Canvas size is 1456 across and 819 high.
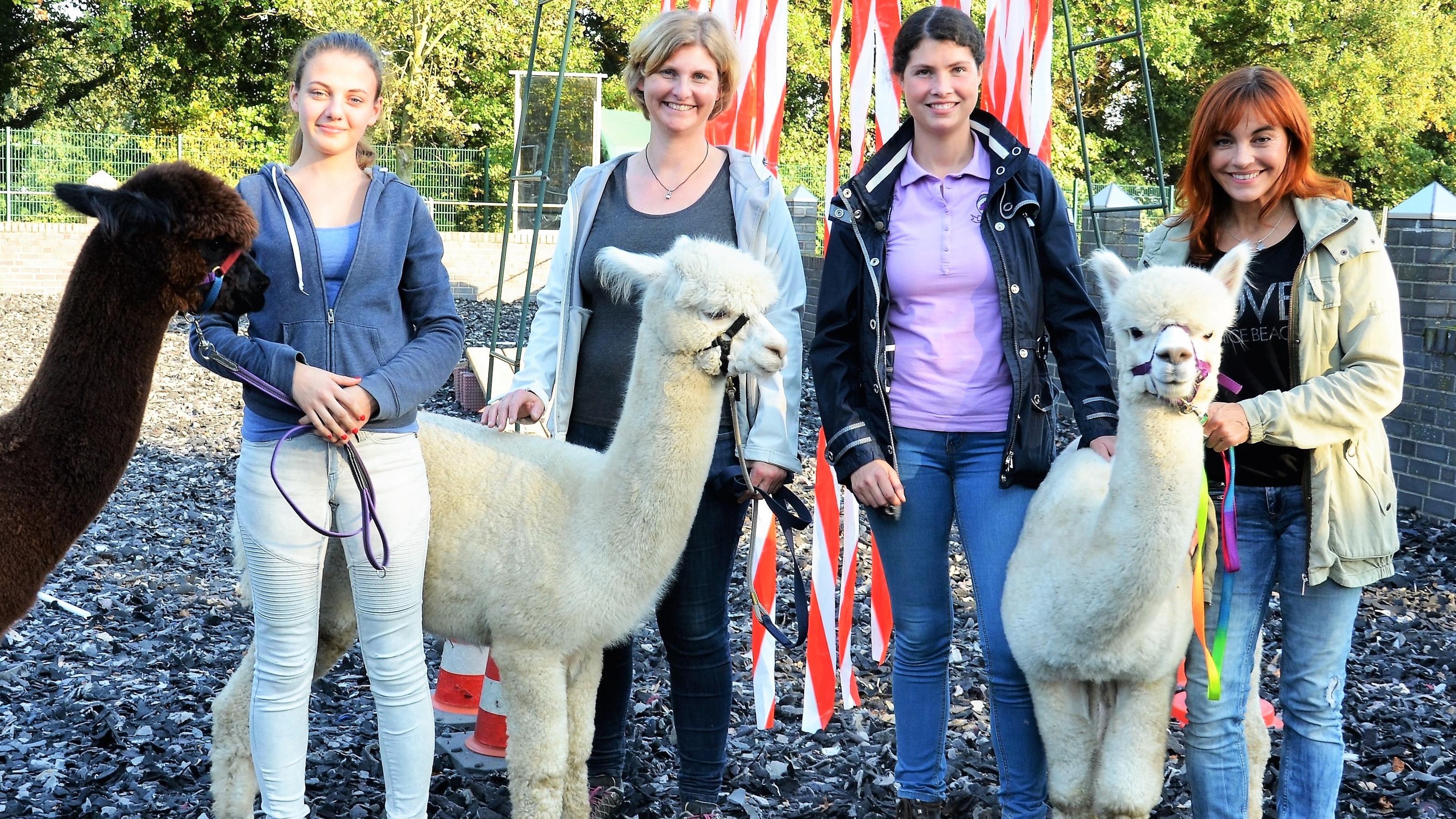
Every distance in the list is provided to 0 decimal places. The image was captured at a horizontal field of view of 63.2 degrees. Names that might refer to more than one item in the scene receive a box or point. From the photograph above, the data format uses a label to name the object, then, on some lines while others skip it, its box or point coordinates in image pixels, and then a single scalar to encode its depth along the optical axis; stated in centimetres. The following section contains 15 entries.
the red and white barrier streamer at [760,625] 432
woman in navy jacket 301
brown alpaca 260
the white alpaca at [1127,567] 272
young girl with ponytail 275
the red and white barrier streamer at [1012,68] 505
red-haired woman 276
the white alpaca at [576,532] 293
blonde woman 317
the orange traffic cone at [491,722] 393
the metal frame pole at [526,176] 534
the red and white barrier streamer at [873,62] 433
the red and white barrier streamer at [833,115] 467
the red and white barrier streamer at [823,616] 434
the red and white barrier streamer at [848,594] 459
